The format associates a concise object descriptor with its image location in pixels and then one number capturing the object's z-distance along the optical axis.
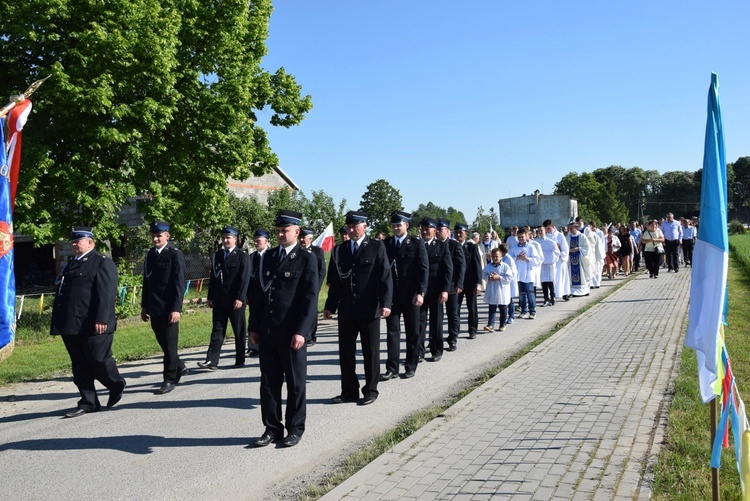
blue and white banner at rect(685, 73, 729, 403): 3.85
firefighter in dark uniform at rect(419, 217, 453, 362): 9.74
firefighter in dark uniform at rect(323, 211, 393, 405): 7.40
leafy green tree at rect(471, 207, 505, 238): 60.72
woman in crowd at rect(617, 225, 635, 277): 24.38
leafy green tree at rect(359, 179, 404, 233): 82.44
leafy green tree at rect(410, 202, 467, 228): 97.00
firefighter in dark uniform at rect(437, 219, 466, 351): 10.64
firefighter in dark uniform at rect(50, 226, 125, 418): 7.34
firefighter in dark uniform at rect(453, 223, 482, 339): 12.48
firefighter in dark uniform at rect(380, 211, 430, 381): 8.59
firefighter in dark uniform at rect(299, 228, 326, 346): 12.33
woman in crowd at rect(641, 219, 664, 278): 22.03
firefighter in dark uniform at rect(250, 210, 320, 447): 5.91
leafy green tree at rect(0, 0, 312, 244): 17.59
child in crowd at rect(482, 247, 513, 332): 12.72
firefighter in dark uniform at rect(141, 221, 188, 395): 8.38
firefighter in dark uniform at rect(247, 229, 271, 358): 10.15
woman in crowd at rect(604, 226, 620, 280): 23.91
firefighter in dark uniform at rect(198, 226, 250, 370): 9.80
